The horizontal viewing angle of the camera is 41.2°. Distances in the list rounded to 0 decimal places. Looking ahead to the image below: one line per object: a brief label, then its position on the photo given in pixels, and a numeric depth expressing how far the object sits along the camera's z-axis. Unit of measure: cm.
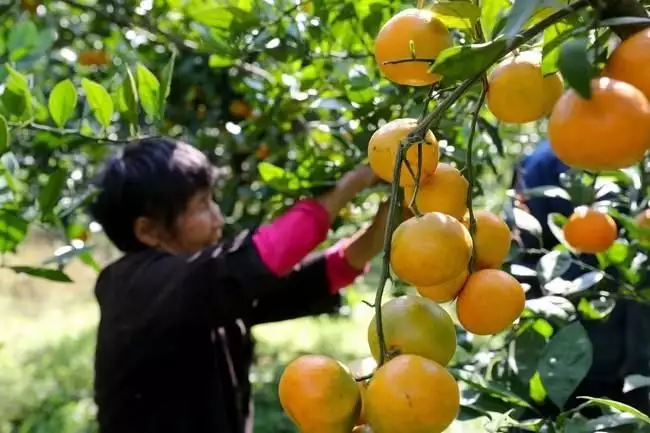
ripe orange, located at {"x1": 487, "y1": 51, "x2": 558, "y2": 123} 44
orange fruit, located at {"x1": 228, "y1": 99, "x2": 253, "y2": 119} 200
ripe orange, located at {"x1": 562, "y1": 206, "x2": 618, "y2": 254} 87
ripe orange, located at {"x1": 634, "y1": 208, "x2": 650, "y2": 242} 81
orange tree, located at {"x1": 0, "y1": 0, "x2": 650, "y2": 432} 39
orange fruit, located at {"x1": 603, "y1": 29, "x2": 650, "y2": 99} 37
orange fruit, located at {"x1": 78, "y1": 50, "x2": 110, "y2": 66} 196
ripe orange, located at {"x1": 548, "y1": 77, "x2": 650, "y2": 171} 35
